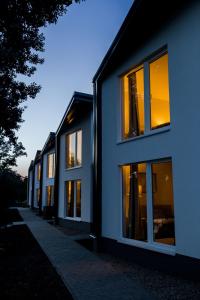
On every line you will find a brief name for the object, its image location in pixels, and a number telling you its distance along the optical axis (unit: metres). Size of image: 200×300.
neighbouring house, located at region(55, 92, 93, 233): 13.38
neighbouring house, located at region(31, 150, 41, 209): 30.31
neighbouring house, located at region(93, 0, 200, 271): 5.96
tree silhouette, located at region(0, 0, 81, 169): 6.31
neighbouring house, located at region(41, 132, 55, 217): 21.33
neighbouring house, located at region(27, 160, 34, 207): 37.32
